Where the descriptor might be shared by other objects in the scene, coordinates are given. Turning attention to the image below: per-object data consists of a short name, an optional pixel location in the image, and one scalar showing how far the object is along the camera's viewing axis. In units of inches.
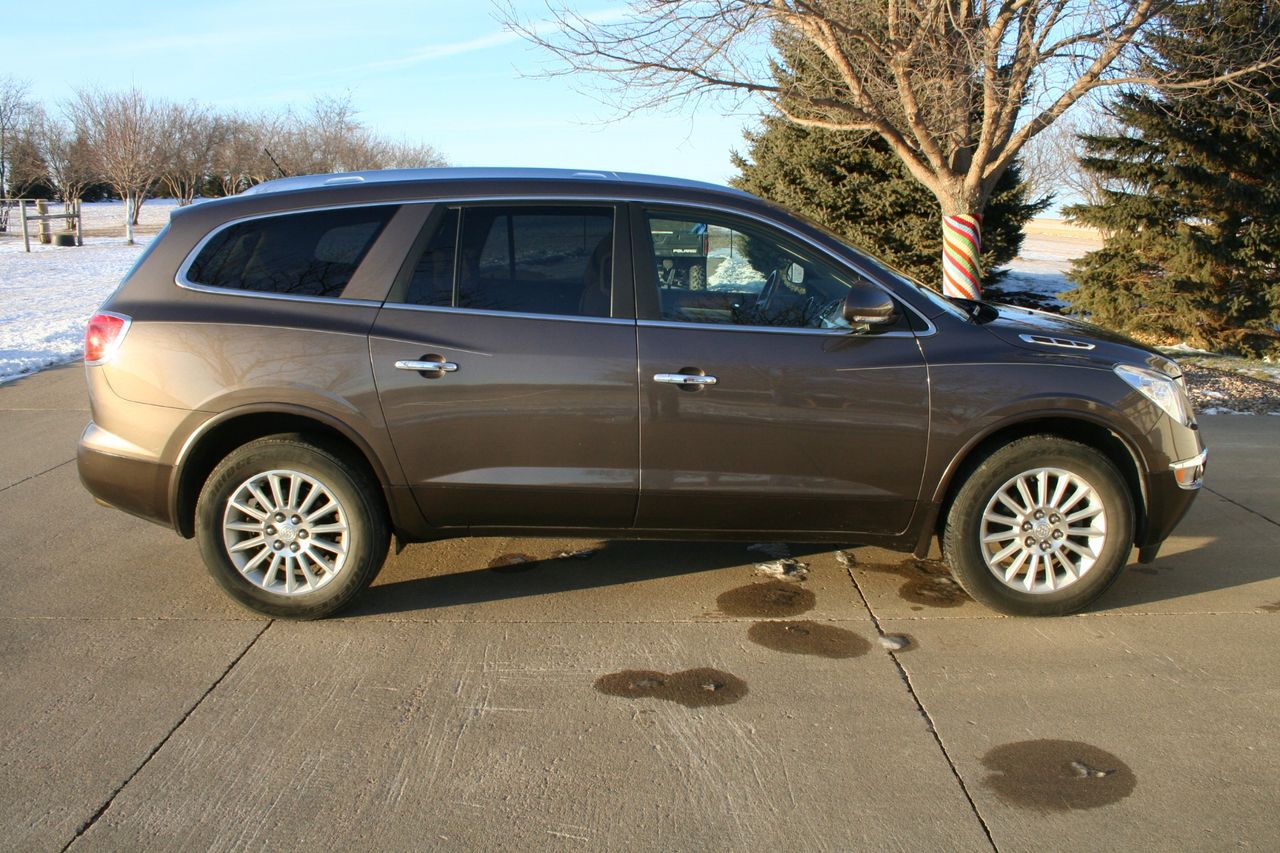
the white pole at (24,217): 1102.1
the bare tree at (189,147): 1681.8
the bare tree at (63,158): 1642.5
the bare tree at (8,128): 1531.7
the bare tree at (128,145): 1471.5
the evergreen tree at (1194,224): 491.8
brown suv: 169.6
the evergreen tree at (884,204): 615.2
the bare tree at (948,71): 354.6
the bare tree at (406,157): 1936.5
